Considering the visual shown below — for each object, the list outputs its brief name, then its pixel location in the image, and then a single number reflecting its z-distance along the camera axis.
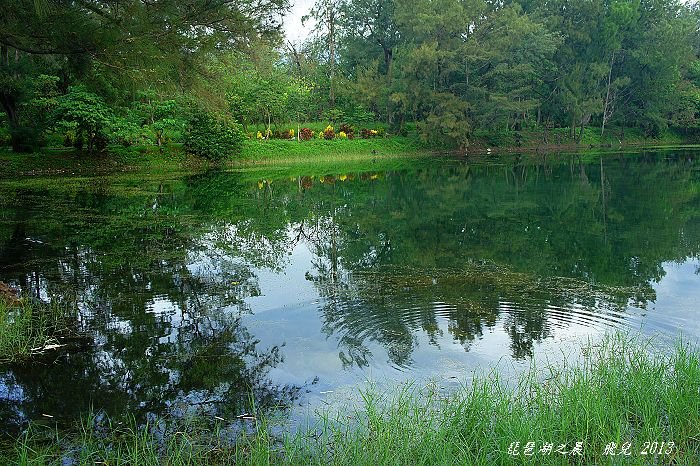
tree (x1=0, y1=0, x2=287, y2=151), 7.44
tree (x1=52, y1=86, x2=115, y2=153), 24.66
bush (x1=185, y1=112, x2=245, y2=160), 30.25
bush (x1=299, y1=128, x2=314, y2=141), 36.16
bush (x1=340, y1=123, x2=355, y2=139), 39.34
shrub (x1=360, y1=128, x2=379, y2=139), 40.38
